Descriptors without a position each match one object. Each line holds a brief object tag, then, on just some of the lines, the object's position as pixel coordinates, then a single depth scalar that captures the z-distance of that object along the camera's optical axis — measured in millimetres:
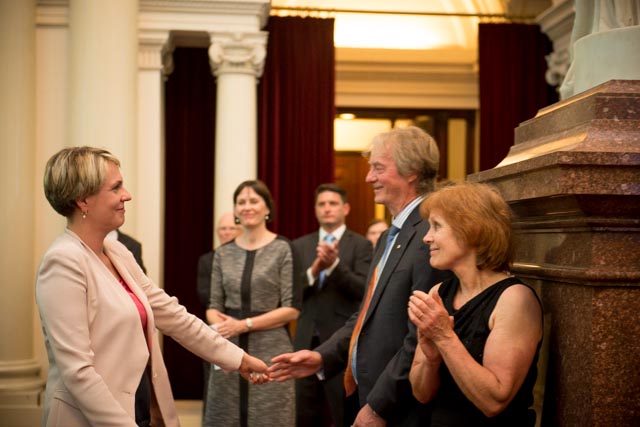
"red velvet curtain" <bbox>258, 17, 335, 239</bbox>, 7887
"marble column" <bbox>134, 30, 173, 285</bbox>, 6820
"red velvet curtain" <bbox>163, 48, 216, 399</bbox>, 8000
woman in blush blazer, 2371
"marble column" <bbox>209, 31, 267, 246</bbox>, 6914
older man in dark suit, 2408
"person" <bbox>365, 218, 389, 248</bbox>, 6609
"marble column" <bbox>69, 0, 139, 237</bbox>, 6281
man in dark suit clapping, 5102
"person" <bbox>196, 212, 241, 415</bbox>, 5801
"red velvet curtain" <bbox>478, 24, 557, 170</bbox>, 8289
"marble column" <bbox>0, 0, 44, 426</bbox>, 6348
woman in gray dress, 4238
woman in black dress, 1994
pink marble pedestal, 1926
